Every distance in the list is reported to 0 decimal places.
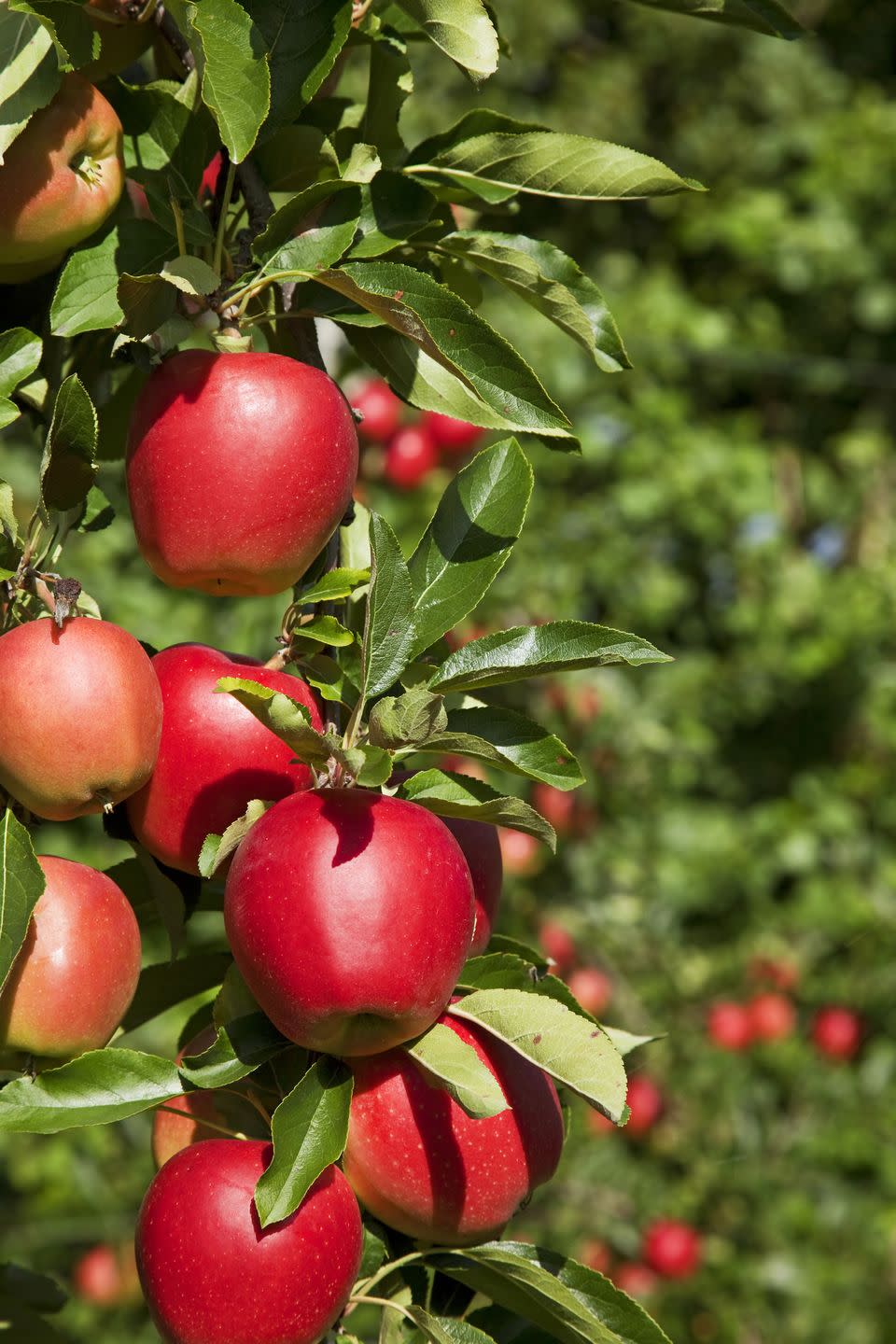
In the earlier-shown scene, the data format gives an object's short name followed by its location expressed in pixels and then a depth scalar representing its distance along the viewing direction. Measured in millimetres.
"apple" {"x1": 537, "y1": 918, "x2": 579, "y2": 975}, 4548
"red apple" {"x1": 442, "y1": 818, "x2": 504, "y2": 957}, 2075
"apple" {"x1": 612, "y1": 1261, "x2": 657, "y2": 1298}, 4518
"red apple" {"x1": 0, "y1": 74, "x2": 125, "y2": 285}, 2010
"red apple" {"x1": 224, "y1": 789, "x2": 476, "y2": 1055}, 1972
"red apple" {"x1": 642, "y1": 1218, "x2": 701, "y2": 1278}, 4429
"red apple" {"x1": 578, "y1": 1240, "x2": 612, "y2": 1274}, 4502
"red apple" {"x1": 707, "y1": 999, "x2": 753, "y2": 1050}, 5154
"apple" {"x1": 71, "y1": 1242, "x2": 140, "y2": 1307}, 4399
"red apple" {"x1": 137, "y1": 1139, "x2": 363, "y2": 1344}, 1985
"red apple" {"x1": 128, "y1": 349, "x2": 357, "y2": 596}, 2011
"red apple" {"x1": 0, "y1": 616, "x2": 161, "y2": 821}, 1975
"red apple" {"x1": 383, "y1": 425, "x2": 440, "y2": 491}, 4732
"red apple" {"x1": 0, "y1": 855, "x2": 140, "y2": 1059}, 2000
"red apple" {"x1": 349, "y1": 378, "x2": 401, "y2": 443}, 4744
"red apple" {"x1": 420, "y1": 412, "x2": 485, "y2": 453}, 4663
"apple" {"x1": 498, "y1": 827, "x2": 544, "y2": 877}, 4507
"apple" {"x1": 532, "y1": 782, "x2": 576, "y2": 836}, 4606
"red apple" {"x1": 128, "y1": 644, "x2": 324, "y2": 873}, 2014
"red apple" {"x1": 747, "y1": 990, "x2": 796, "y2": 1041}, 5269
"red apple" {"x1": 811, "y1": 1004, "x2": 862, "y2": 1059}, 5399
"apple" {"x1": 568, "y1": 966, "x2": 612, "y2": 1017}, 4663
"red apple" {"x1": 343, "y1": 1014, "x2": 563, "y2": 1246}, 2024
